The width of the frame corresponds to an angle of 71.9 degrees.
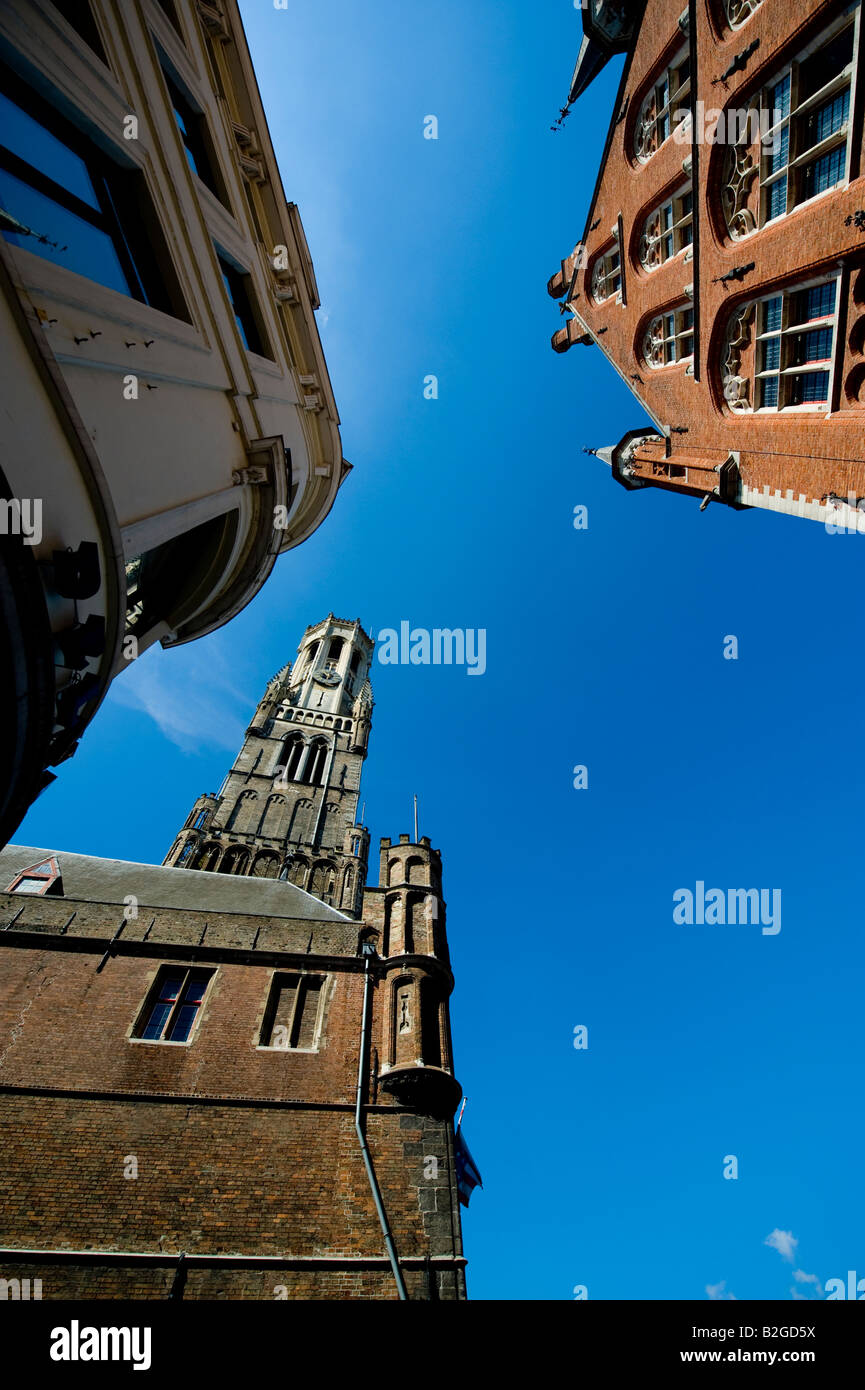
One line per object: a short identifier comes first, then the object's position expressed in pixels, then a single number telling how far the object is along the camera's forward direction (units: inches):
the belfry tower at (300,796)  1319.1
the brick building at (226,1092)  382.0
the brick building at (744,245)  359.9
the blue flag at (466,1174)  576.7
